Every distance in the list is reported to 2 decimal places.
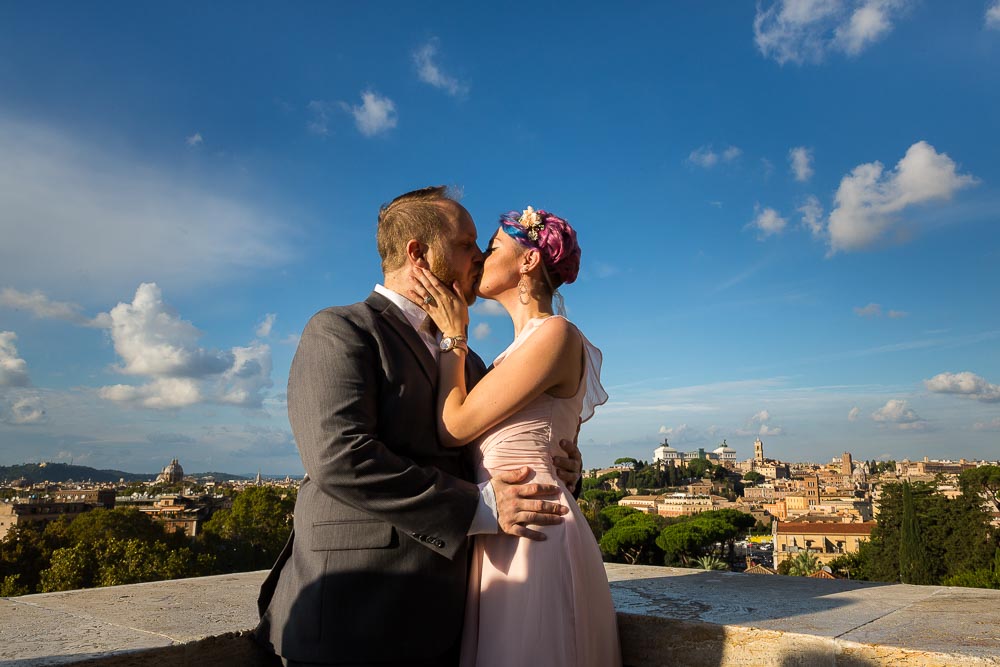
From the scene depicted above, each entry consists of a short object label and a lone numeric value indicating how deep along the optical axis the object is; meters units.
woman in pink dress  1.61
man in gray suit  1.47
